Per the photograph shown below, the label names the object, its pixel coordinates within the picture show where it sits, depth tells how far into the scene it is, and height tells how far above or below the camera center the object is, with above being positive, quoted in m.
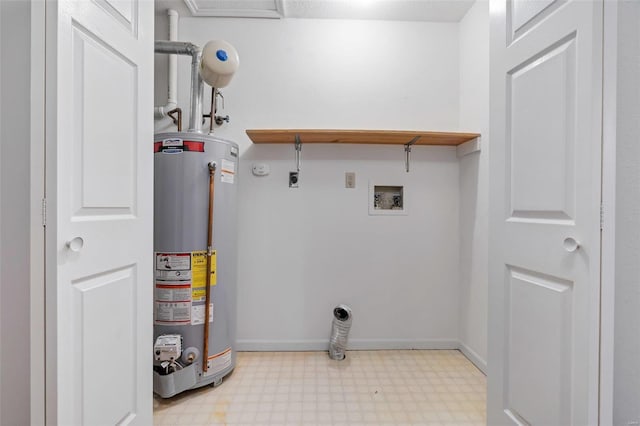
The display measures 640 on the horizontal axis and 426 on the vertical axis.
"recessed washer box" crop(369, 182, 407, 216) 2.15 +0.10
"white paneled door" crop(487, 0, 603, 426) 0.78 +0.01
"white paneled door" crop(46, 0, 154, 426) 0.76 -0.01
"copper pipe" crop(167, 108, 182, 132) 2.01 +0.66
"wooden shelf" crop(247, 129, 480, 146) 1.84 +0.51
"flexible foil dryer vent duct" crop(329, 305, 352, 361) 1.97 -0.85
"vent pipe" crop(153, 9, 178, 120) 2.00 +0.94
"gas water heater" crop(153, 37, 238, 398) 1.54 -0.23
